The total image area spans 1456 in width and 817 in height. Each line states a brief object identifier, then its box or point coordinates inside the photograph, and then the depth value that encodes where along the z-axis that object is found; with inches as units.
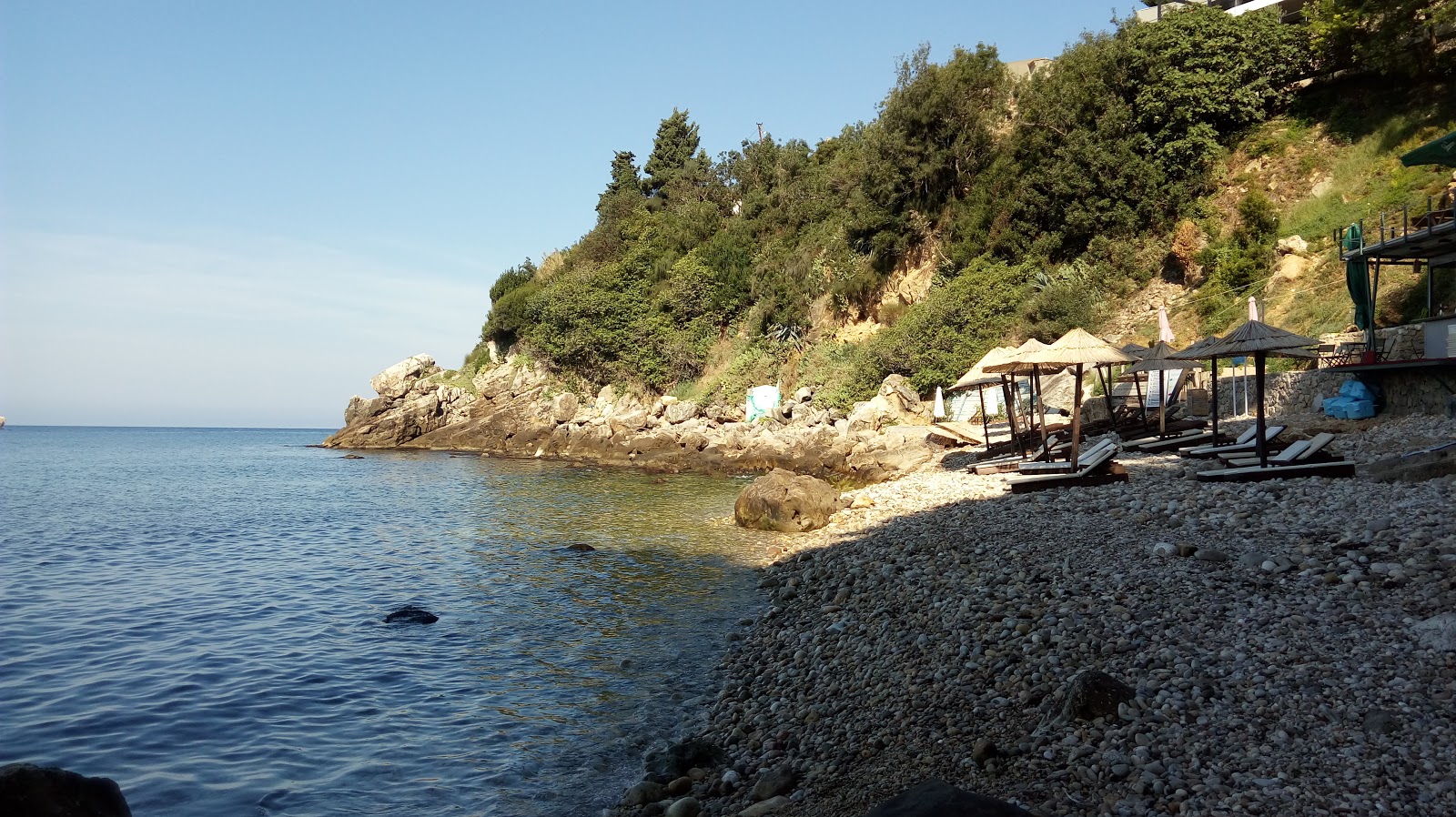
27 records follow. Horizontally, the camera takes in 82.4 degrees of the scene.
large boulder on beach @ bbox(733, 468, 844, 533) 677.9
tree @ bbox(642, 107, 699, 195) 2412.6
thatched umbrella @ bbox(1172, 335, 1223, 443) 528.9
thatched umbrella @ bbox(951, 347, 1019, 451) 665.6
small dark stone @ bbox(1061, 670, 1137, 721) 197.5
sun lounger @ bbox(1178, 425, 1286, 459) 508.7
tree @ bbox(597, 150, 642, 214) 2456.4
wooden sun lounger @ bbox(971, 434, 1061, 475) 687.8
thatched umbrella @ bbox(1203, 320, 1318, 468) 453.5
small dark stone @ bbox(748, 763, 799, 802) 220.8
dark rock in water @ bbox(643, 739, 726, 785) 251.1
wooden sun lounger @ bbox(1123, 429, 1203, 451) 626.5
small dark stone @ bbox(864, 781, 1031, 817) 129.5
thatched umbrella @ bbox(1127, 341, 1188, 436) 674.0
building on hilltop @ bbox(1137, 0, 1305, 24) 1660.6
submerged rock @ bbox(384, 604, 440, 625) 452.4
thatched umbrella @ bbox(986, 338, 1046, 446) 593.1
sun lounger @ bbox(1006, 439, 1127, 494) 523.8
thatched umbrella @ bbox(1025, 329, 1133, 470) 547.8
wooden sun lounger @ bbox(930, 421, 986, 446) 944.9
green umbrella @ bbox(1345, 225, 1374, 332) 714.2
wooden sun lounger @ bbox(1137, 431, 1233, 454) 619.2
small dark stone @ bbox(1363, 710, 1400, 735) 168.7
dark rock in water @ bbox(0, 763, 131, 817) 160.6
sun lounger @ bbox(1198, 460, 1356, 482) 425.7
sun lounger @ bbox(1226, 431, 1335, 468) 445.7
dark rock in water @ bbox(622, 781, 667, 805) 238.4
